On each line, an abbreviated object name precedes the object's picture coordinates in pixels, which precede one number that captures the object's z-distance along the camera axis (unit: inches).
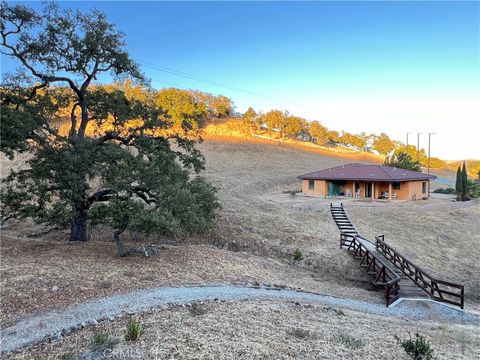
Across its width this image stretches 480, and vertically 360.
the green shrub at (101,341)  252.2
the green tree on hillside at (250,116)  3177.4
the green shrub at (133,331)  266.1
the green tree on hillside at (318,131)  3412.9
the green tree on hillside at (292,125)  3169.3
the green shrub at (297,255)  756.6
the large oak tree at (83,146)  502.0
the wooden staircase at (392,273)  587.4
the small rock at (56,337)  277.7
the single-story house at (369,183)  1414.9
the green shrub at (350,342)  293.9
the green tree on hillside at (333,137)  3760.3
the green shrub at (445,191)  1835.6
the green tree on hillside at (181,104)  2648.4
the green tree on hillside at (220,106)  3368.6
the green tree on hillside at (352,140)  3841.0
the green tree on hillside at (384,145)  3821.4
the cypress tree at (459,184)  1473.7
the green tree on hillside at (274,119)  3153.1
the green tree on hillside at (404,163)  1813.5
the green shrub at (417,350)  280.4
